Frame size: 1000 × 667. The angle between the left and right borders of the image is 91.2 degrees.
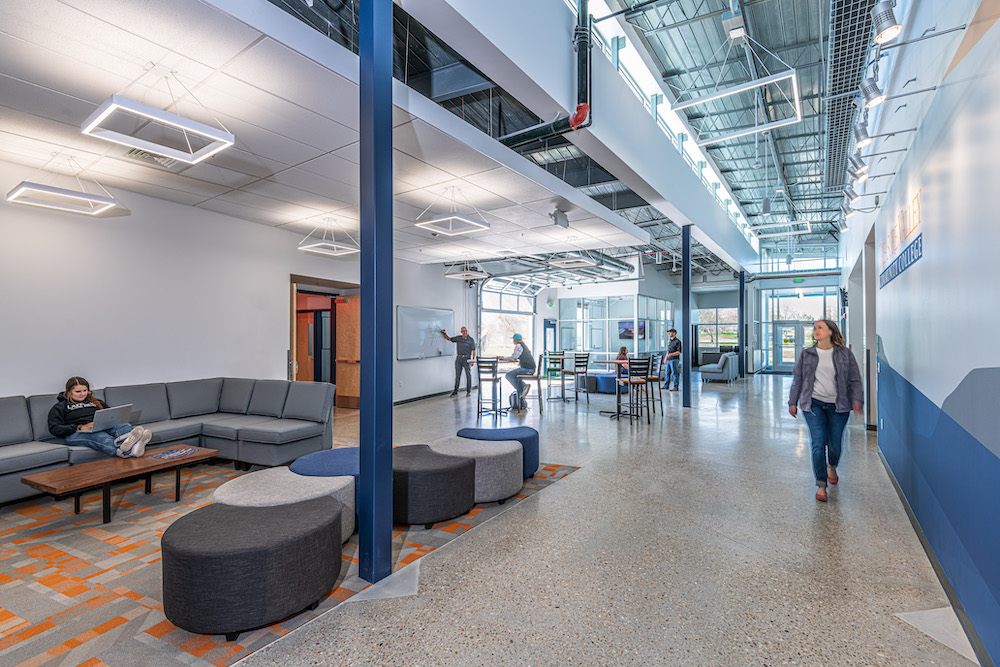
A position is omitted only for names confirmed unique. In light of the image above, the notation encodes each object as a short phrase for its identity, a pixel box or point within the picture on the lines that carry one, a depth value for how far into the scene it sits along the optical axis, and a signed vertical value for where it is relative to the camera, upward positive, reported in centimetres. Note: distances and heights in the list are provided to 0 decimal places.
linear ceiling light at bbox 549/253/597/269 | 956 +150
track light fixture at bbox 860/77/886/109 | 336 +168
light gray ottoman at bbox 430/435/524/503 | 400 -107
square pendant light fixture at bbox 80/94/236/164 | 300 +142
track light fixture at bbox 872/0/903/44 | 270 +176
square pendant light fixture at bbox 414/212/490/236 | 568 +151
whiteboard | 1057 +14
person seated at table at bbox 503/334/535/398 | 901 -51
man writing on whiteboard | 1151 -29
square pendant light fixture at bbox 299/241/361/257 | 675 +128
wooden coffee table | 352 -105
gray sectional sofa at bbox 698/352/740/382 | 1468 -102
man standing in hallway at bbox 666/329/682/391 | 1245 -57
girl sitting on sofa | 444 -85
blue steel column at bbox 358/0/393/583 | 280 +30
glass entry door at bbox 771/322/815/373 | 1906 -29
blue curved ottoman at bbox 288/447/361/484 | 359 -96
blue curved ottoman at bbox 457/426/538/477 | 471 -96
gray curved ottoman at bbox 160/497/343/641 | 226 -111
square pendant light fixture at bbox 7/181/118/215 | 423 +131
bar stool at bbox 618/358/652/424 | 782 -57
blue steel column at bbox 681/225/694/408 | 938 +47
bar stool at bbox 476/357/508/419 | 836 -59
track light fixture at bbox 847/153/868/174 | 435 +153
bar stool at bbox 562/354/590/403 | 966 -48
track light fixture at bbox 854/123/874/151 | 388 +162
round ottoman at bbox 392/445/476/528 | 359 -114
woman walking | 418 -48
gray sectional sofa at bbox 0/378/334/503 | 437 -95
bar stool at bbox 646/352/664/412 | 1341 -81
